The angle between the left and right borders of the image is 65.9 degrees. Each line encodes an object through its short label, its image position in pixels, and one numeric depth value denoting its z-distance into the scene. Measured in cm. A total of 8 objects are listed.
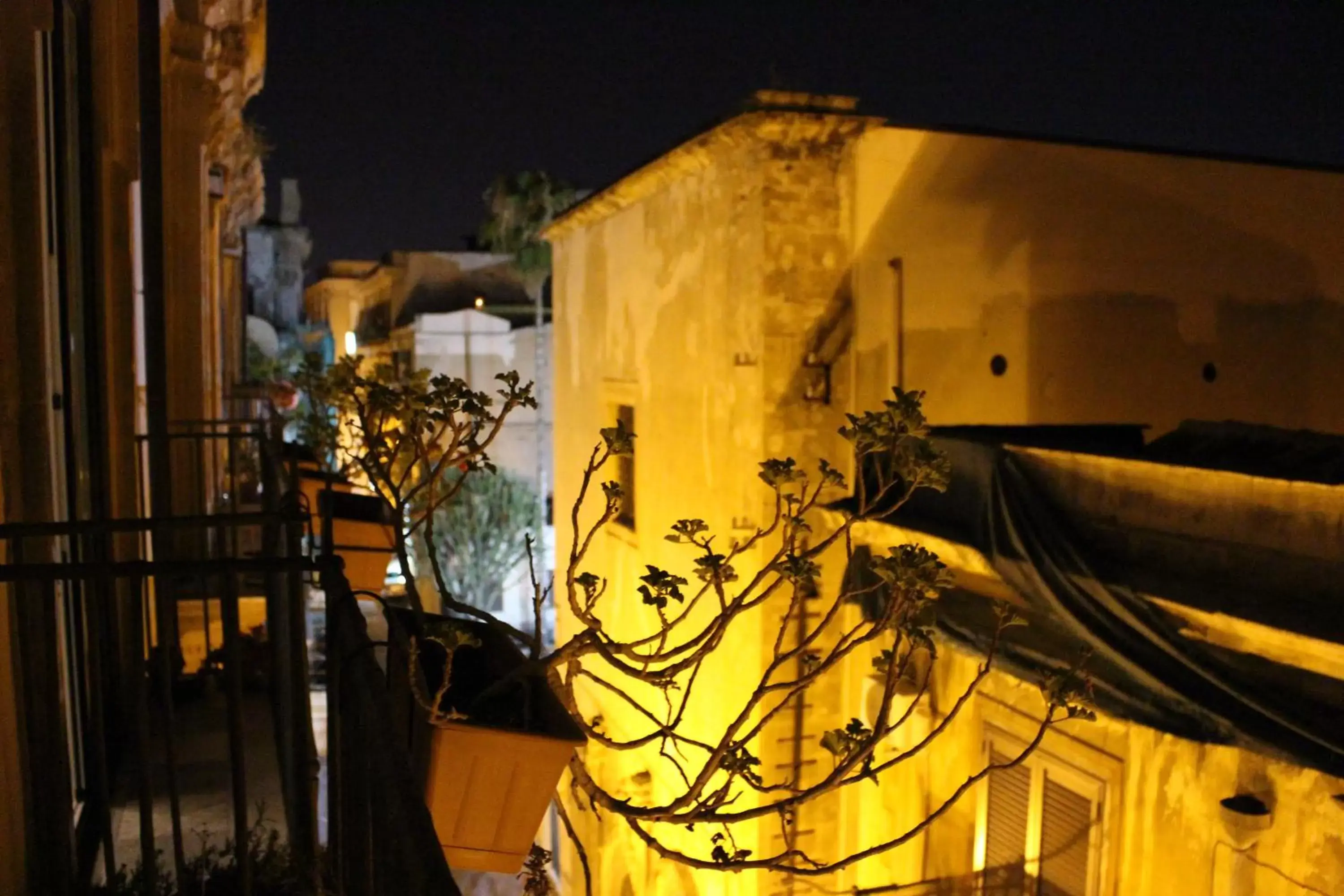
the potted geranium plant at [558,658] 314
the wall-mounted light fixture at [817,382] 807
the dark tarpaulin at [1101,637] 422
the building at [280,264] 4462
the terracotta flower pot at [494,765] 307
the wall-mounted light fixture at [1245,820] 432
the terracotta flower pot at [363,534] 569
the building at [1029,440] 457
